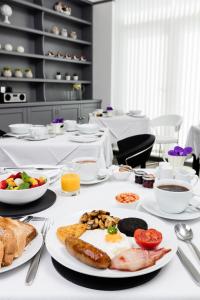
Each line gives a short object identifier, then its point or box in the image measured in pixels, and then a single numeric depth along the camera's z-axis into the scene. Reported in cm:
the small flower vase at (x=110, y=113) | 349
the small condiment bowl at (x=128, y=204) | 83
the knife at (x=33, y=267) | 51
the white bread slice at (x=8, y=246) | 54
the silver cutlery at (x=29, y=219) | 74
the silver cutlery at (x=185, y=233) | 64
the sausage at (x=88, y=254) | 51
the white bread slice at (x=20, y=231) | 56
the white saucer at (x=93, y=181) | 104
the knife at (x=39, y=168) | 123
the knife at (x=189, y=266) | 52
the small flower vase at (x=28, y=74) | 417
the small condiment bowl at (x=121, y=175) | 111
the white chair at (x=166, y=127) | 392
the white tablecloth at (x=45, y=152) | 185
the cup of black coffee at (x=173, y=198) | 74
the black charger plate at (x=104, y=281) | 49
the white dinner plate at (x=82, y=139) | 192
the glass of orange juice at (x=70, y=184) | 94
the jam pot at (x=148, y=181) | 101
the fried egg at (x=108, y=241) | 58
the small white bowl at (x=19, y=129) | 217
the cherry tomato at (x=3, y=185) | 85
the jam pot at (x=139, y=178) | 106
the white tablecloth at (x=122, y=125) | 334
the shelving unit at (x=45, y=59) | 391
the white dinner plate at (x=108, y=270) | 50
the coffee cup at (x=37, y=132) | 200
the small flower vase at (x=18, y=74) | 399
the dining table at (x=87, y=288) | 48
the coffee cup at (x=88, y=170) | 107
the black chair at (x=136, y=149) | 225
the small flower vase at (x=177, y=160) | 104
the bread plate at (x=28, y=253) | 53
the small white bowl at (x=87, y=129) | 223
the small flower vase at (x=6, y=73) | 382
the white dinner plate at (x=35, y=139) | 198
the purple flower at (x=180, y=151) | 103
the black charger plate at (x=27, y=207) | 78
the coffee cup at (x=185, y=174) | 95
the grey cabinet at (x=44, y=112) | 357
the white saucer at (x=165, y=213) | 74
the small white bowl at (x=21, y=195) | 80
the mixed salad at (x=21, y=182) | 84
